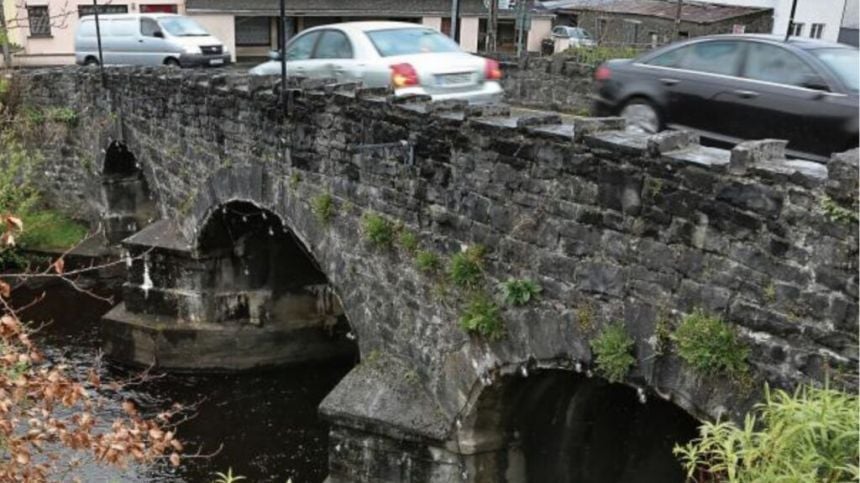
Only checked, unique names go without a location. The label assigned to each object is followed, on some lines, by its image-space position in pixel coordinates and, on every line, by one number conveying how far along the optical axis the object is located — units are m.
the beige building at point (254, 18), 29.33
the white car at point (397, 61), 9.76
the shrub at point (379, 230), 8.04
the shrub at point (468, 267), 6.88
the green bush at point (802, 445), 3.18
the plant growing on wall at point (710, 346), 4.95
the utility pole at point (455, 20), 12.07
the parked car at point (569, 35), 32.55
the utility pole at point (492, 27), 21.67
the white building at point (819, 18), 28.45
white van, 20.28
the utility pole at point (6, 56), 17.83
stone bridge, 4.77
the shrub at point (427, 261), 7.49
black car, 6.93
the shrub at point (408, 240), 7.71
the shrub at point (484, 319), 6.76
